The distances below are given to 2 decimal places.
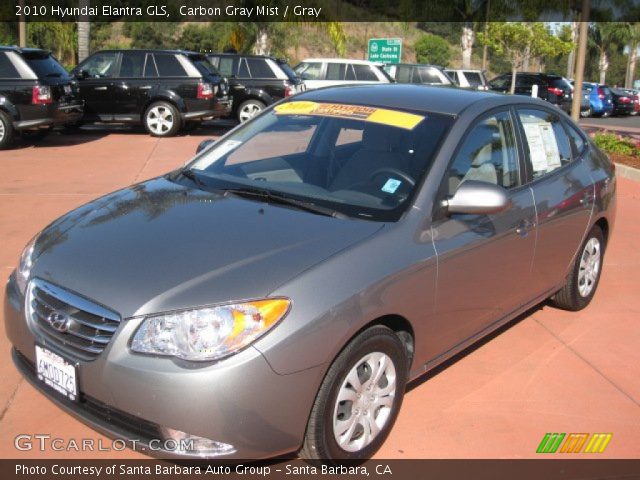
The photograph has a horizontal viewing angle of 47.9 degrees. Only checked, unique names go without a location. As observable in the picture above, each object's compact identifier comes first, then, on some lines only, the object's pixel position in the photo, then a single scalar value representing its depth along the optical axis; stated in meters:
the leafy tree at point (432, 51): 60.91
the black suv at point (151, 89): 15.31
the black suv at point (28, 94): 12.48
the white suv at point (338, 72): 19.86
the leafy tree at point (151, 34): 54.47
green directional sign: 26.80
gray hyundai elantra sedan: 2.82
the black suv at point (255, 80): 17.17
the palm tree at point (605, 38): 52.09
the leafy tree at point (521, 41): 31.41
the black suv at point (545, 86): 26.67
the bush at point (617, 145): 13.03
